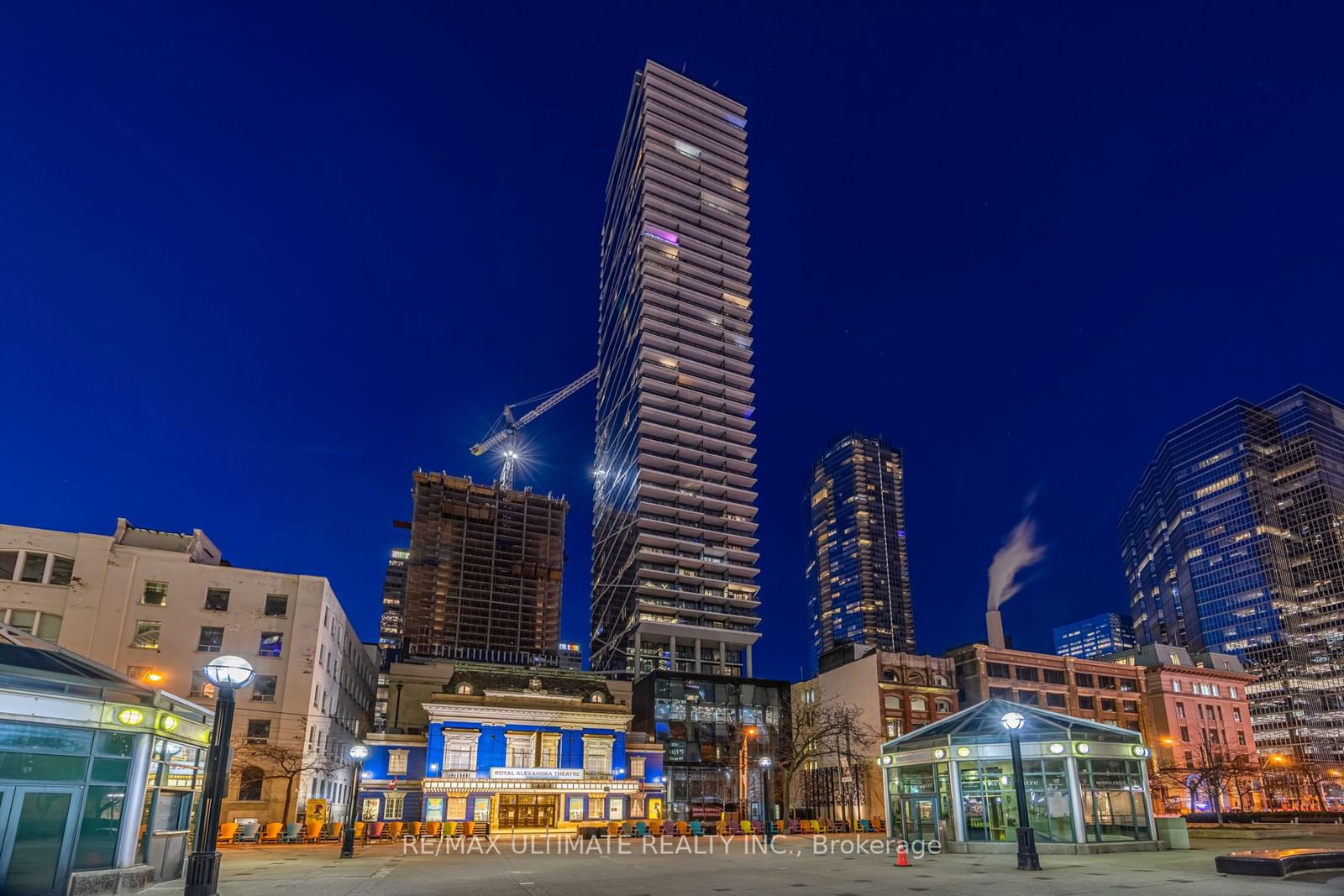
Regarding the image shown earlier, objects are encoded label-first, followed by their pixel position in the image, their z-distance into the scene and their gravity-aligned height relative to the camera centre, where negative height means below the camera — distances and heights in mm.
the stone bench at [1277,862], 20734 -2989
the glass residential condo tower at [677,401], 130625 +56862
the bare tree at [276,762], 50062 -1396
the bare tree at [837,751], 73375 -1031
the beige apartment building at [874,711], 77875 +2599
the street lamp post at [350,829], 34000 -3640
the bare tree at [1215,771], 61747 -2458
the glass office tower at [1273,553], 151875 +35630
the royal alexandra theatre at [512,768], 58344 -2021
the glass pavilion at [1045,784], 31734 -1713
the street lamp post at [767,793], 40750 -2932
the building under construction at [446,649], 172875 +19299
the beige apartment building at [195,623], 50156 +6838
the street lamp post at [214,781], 14930 -772
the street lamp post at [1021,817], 24312 -2211
